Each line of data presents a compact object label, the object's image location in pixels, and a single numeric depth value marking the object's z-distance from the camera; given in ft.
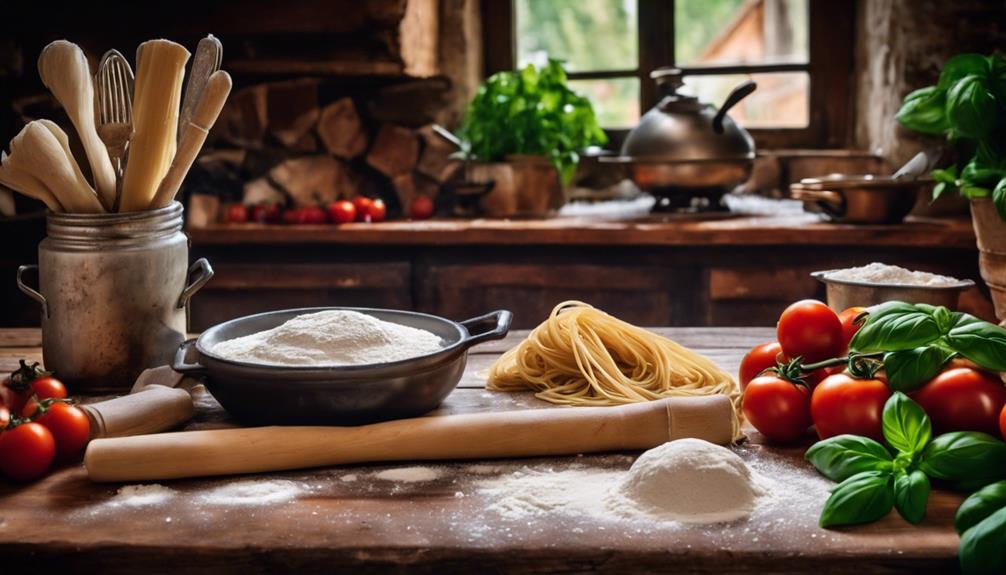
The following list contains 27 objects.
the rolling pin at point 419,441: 4.06
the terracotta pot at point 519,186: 11.85
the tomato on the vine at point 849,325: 4.80
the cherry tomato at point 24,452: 4.00
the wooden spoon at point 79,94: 4.89
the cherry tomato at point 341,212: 11.36
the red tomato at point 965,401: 3.91
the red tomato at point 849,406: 4.11
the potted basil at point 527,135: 11.71
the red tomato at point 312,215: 11.47
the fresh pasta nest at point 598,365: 5.10
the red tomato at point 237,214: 11.75
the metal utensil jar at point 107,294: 5.15
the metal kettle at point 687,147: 11.05
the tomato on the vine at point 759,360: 4.89
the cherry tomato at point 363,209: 11.61
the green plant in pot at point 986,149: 6.19
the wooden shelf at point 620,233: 10.05
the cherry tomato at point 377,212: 11.65
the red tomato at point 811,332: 4.69
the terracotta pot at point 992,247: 6.29
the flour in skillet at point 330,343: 4.50
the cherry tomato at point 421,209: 11.95
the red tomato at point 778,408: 4.41
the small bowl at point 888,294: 5.28
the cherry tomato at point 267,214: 11.66
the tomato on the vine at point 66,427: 4.23
